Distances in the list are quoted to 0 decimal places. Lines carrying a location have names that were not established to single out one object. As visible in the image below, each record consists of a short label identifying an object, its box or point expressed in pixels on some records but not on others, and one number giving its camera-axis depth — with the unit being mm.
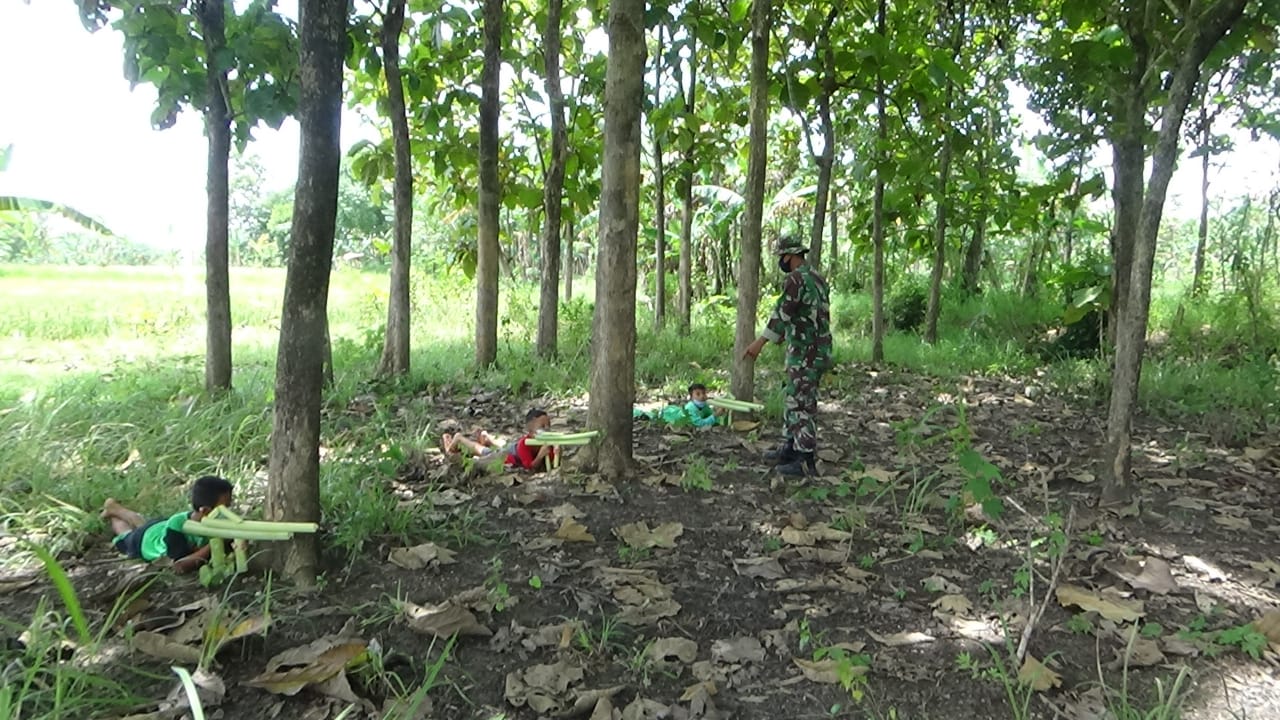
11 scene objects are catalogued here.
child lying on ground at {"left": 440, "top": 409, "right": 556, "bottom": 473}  5020
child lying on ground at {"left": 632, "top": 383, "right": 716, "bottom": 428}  6531
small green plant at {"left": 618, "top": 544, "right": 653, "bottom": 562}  3789
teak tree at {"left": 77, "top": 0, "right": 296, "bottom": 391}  4852
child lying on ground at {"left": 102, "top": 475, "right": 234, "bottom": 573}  3248
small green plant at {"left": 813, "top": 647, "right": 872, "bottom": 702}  2709
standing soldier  5371
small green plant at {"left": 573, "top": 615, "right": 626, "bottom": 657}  2951
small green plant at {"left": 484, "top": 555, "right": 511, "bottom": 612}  3182
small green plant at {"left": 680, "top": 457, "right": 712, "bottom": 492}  4867
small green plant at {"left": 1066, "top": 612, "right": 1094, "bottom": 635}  3125
